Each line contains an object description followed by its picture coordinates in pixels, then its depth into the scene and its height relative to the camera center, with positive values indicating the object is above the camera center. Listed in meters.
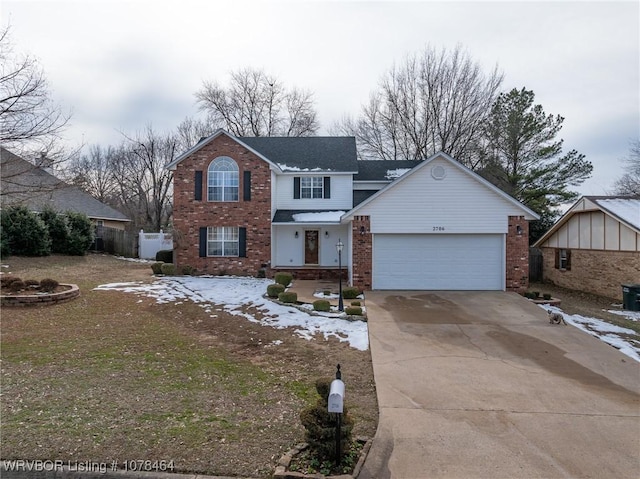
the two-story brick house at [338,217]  13.51 +0.77
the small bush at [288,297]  11.31 -1.83
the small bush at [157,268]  16.75 -1.44
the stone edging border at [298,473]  3.44 -2.16
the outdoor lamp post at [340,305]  10.56 -1.92
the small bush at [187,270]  16.98 -1.54
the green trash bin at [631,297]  12.90 -2.01
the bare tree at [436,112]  25.81 +8.83
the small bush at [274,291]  12.17 -1.75
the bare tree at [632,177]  26.38 +4.66
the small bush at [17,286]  10.91 -1.48
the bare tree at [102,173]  39.00 +6.33
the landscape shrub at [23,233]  19.30 +0.09
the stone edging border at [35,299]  10.08 -1.74
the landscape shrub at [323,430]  3.66 -1.88
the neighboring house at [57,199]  10.93 +1.92
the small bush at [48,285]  11.04 -1.47
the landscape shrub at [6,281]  10.92 -1.34
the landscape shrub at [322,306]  10.52 -1.93
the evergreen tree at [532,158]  23.22 +4.94
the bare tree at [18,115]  9.84 +3.12
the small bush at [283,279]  13.80 -1.55
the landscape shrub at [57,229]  21.28 +0.33
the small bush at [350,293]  12.45 -1.85
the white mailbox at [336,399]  3.45 -1.48
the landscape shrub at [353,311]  10.19 -2.00
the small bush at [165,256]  22.03 -1.19
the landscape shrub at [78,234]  21.92 +0.05
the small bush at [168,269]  16.53 -1.46
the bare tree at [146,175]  37.03 +5.92
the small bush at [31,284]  11.28 -1.47
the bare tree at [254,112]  35.56 +11.64
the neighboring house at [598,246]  14.48 -0.33
